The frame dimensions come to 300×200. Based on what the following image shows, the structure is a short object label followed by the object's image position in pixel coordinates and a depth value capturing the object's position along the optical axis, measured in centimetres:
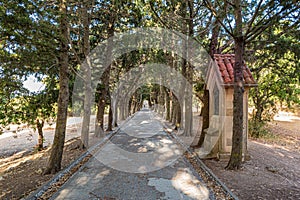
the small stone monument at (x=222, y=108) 777
